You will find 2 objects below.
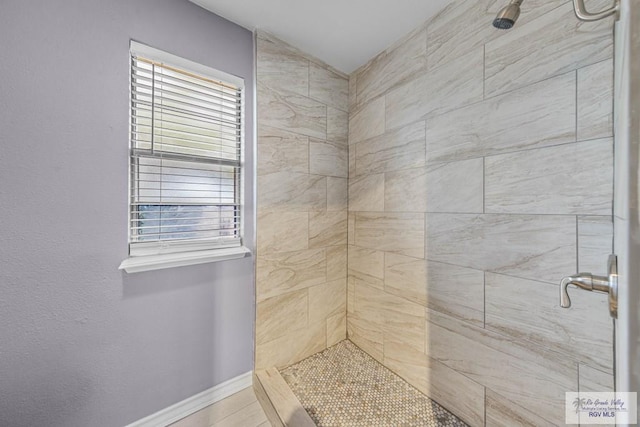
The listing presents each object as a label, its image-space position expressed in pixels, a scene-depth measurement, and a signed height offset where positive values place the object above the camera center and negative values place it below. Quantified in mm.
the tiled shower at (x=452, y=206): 949 +36
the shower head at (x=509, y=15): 791 +631
